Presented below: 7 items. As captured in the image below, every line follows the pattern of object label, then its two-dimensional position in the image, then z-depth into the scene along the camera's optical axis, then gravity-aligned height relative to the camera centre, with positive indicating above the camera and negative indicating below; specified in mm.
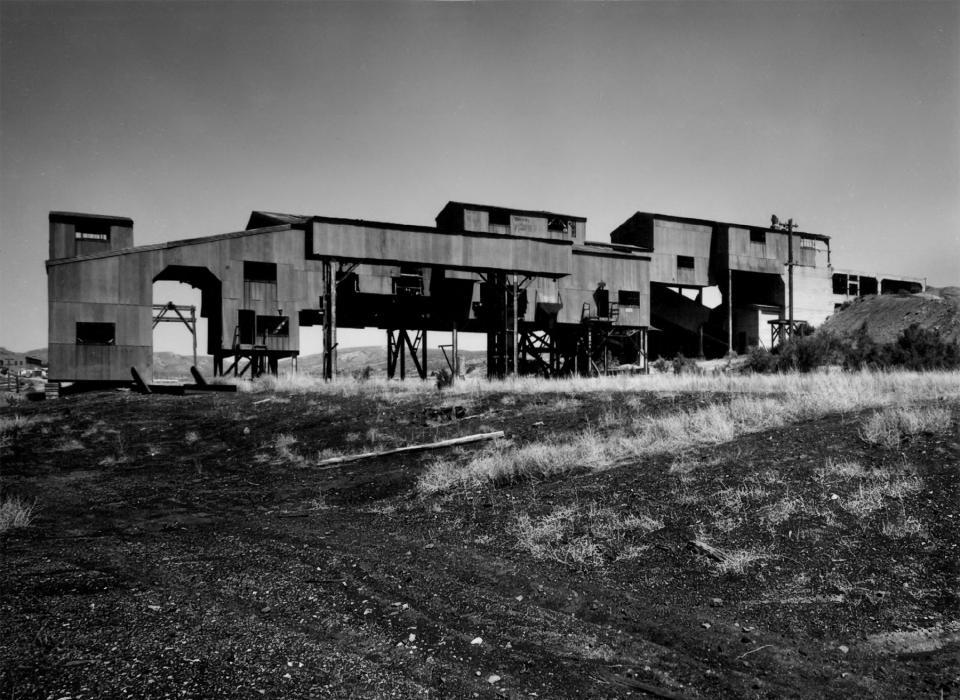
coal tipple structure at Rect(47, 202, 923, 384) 26859 +3439
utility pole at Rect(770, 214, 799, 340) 40125 +5551
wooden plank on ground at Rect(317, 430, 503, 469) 12195 -2171
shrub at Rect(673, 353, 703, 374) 32950 -1227
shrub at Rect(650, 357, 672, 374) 38094 -1342
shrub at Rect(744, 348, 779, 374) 28969 -863
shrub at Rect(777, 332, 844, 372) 27562 -381
